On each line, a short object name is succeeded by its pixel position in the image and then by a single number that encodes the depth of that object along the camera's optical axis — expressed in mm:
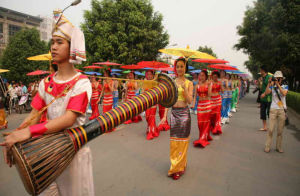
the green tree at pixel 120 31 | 17156
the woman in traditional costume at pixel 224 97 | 8242
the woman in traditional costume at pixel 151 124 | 6145
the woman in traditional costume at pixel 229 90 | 9140
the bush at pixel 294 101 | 11470
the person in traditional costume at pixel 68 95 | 1554
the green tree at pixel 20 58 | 18312
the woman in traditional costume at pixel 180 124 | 3604
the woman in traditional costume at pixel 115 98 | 9688
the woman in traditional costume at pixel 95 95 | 8047
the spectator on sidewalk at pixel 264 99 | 6121
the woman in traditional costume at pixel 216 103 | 6488
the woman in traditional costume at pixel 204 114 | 5352
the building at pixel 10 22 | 34106
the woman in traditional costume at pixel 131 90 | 8516
